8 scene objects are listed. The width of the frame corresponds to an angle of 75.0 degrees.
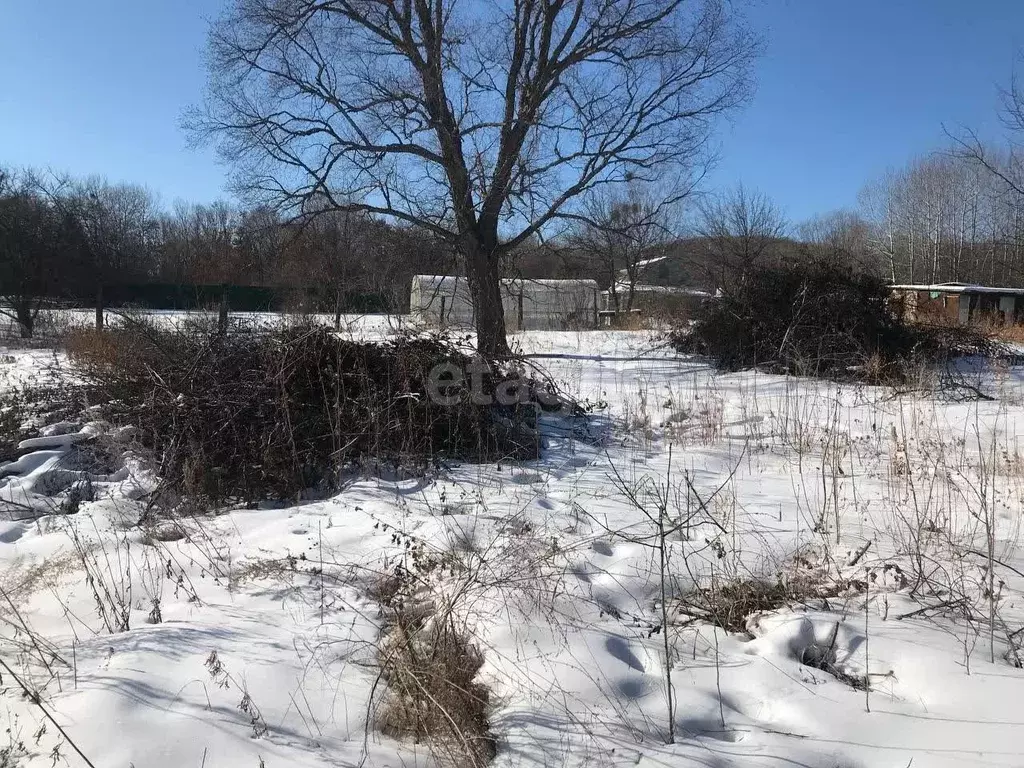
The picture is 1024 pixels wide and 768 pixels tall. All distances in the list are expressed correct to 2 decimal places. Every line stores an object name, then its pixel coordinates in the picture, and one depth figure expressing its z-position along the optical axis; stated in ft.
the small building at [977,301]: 55.42
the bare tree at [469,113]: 42.98
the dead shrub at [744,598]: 9.84
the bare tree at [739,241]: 89.15
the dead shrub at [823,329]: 31.73
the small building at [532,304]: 50.30
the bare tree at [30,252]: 63.72
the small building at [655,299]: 63.57
